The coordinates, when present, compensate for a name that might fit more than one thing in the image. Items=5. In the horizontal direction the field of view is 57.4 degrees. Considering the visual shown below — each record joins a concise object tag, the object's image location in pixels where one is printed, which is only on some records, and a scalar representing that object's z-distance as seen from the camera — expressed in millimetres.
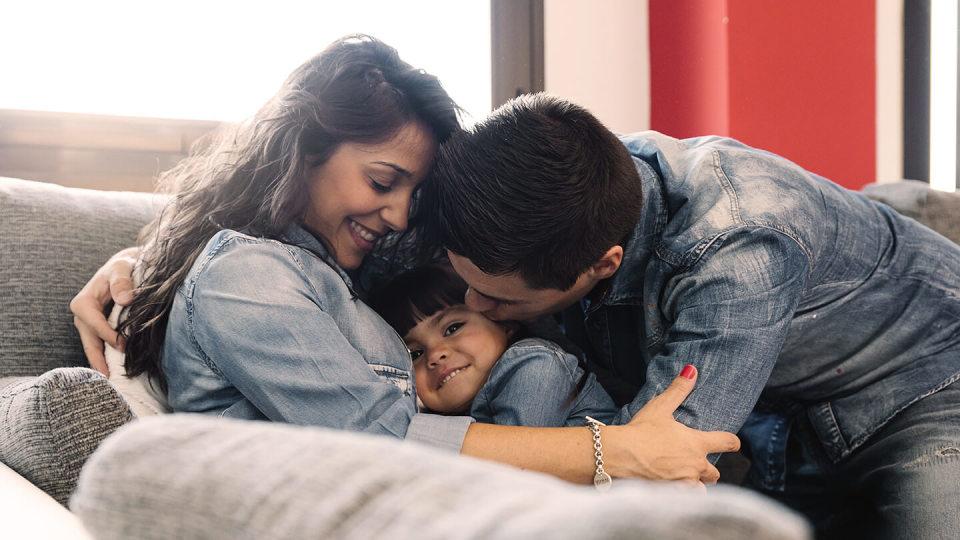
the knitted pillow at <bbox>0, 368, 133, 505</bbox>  898
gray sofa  310
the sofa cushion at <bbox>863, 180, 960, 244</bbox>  1893
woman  1024
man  1139
